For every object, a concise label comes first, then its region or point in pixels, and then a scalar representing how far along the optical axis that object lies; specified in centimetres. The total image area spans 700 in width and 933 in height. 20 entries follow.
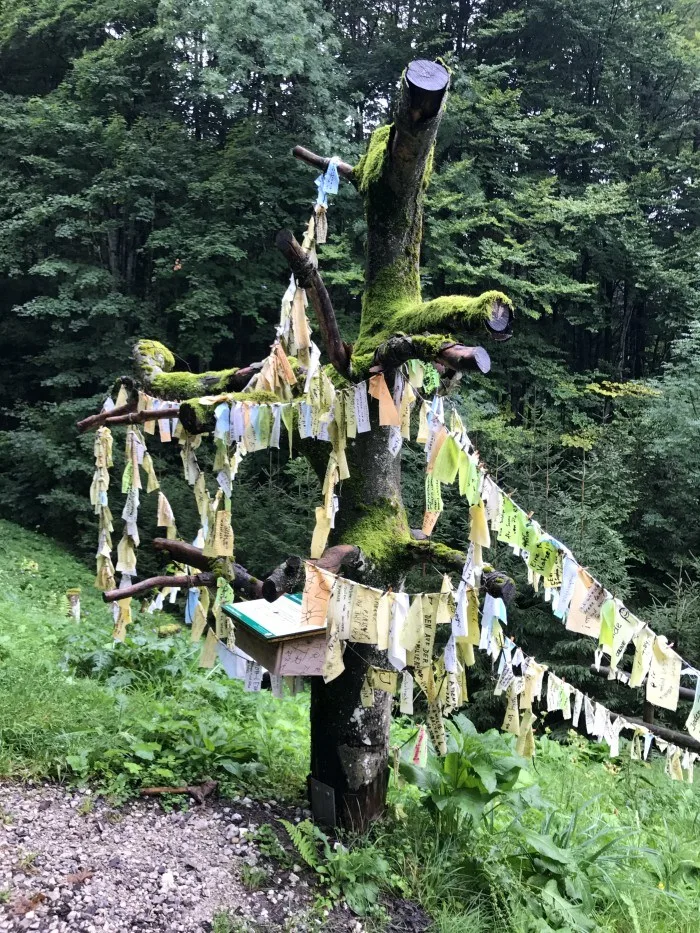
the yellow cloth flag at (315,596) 211
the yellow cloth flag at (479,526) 220
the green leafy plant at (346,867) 243
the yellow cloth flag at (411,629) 215
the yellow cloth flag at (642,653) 215
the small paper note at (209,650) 262
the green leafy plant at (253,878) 242
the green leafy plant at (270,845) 256
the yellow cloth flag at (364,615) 211
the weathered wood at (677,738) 370
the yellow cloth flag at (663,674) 216
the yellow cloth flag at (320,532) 226
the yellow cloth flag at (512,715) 242
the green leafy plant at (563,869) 254
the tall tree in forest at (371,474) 242
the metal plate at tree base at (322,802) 269
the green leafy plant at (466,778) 273
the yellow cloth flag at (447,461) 215
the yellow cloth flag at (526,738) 244
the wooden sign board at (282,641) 238
